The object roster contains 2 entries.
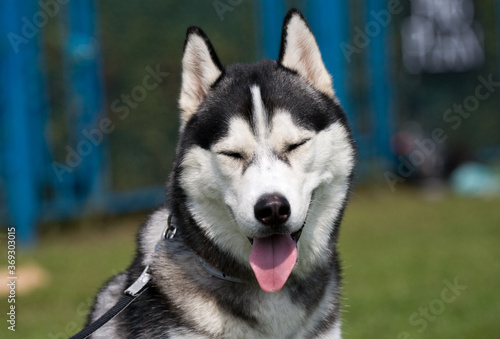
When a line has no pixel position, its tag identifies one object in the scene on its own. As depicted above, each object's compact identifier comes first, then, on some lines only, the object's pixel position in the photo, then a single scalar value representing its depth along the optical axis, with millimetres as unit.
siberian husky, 6125
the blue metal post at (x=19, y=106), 16141
